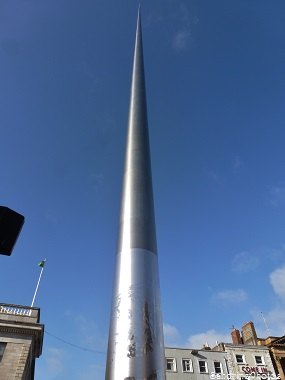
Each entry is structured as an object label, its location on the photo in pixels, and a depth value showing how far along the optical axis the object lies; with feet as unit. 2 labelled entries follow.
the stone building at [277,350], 155.85
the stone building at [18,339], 86.28
